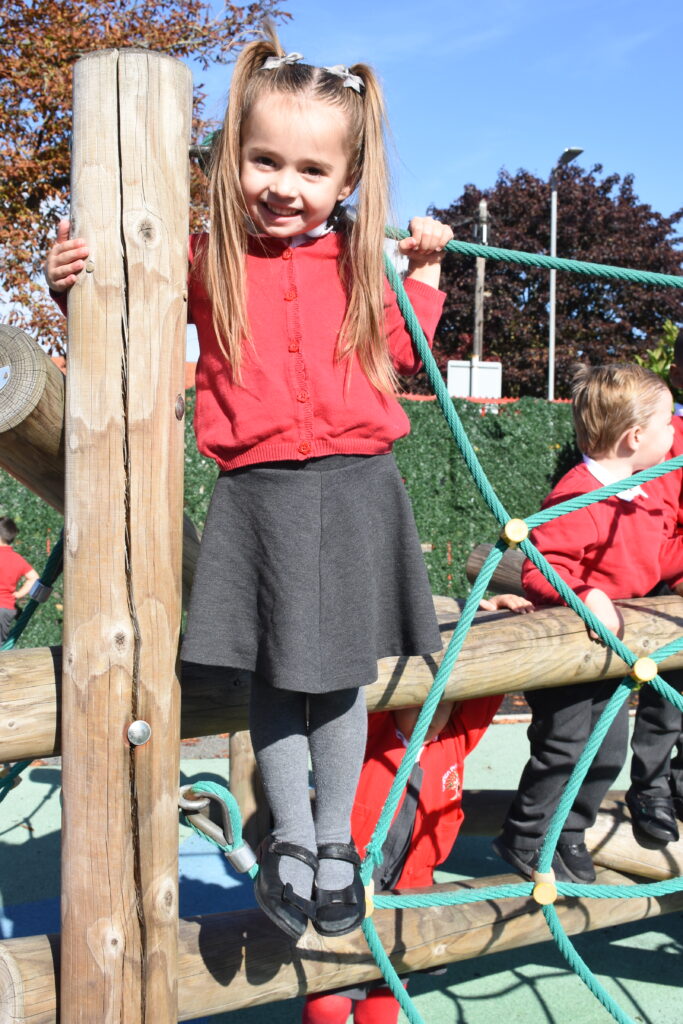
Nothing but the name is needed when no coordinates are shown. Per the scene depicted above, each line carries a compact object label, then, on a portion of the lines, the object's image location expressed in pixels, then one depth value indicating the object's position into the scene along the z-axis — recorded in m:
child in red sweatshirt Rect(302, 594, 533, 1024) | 2.22
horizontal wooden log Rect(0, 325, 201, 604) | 1.46
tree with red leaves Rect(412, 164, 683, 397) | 28.36
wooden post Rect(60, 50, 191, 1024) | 1.44
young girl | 1.56
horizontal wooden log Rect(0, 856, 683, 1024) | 1.52
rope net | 1.77
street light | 15.67
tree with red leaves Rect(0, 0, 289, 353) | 7.02
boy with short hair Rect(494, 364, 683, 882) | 2.33
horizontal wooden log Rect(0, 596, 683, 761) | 1.50
